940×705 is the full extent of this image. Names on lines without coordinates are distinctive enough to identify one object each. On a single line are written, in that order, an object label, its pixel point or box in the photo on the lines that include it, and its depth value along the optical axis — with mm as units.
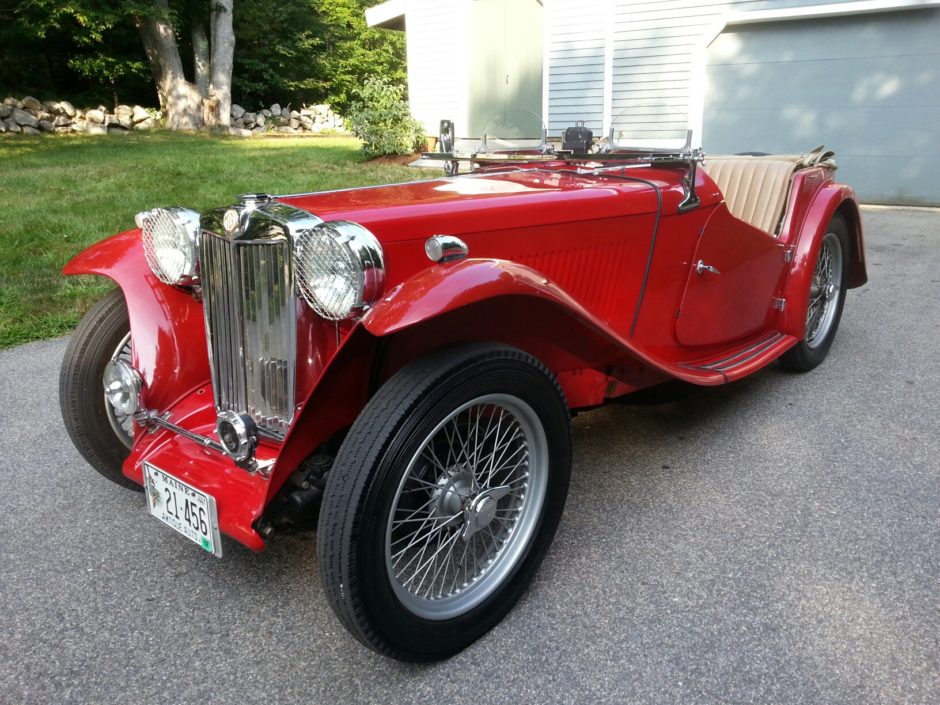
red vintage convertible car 1677
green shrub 11828
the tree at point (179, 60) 15781
